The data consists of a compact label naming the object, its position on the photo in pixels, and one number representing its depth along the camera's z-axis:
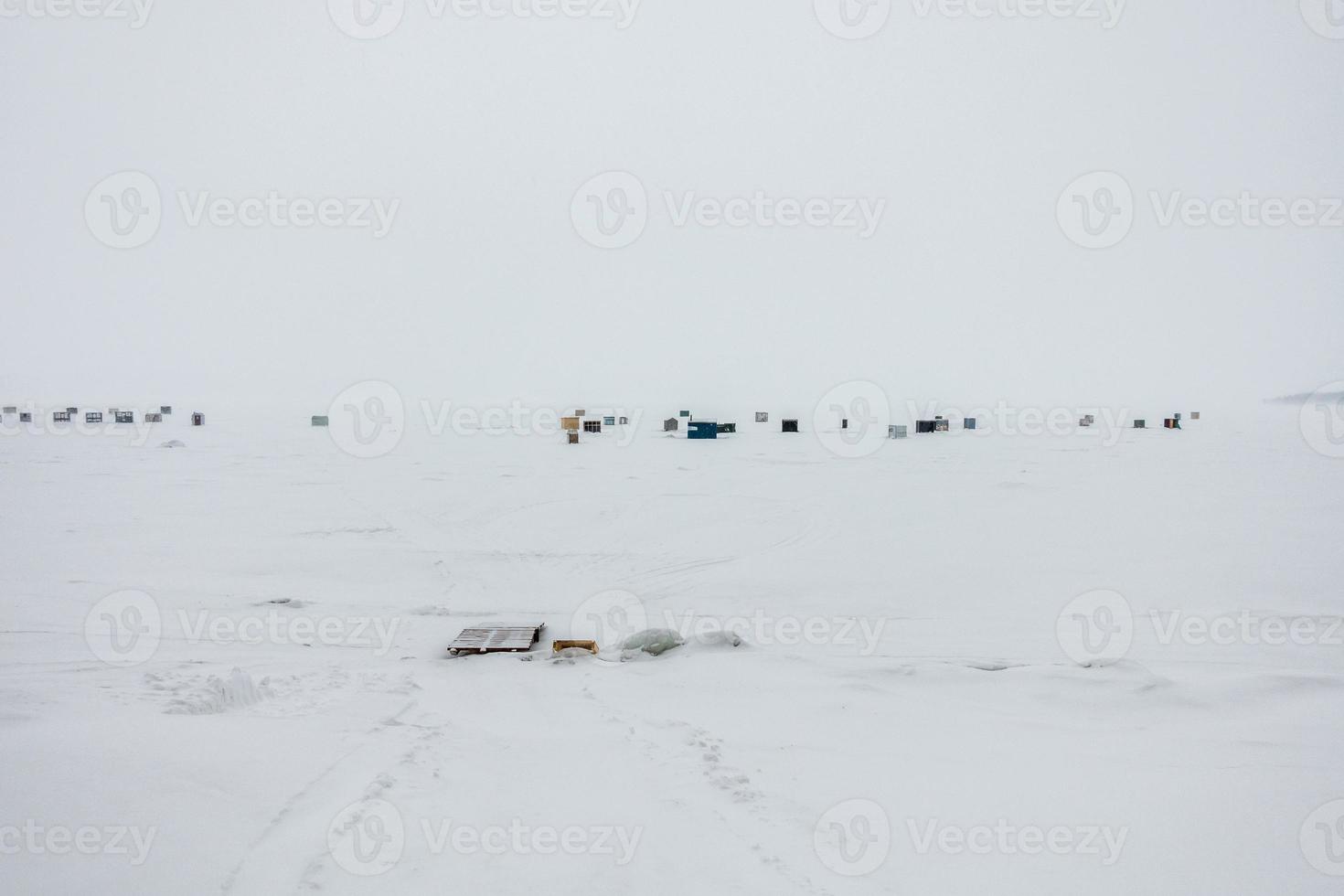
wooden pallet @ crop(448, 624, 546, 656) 8.22
